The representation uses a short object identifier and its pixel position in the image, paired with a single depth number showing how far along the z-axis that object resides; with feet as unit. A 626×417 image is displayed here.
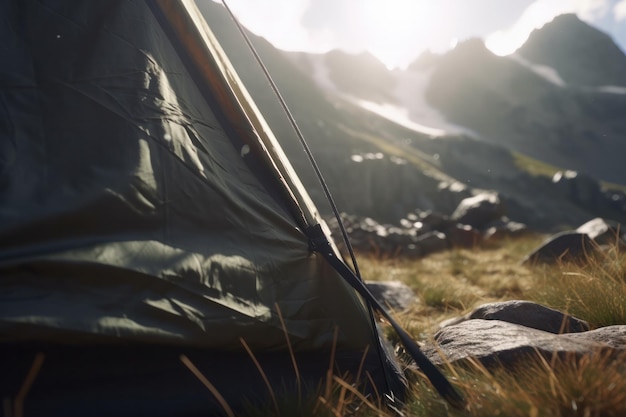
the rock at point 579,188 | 179.52
